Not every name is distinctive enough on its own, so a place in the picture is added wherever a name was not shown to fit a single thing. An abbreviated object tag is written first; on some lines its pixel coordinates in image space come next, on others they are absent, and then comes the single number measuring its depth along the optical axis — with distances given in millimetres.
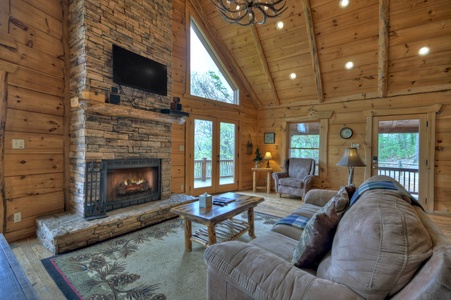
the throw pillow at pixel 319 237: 1264
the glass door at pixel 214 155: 5227
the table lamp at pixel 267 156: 6207
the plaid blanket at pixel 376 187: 1373
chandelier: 2281
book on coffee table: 2850
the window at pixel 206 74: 5160
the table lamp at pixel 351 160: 3363
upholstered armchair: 5102
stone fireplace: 2863
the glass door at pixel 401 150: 4418
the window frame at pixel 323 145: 5492
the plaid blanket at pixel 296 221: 2096
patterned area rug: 1849
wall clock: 5156
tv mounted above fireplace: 3307
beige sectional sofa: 767
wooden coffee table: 2385
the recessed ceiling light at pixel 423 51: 3908
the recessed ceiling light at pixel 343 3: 3901
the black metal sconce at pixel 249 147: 6425
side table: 5945
